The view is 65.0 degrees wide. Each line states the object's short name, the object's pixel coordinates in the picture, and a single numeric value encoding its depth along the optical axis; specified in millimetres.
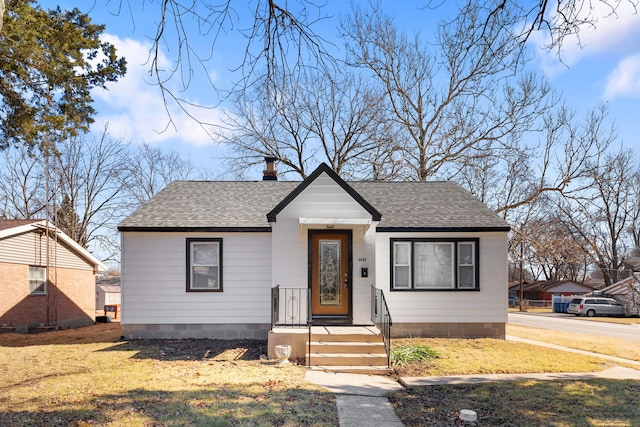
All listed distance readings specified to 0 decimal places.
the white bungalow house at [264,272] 13789
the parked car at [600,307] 34906
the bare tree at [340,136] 26828
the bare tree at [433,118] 24531
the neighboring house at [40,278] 18219
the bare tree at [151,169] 36031
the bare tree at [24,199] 33062
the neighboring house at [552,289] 52994
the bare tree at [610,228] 42531
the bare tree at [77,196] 33594
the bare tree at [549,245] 23938
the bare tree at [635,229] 47259
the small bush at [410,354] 10755
